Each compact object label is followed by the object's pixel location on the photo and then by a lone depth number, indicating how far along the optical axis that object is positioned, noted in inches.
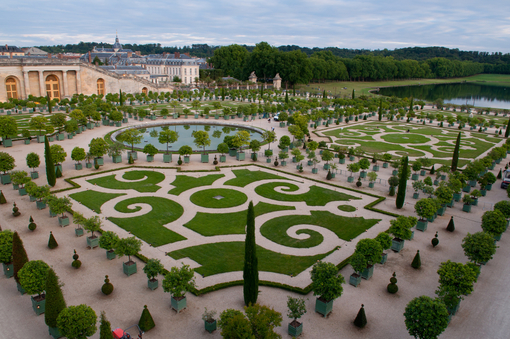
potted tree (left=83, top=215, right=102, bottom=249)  1072.8
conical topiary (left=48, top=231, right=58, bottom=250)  1072.8
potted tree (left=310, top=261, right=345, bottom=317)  810.8
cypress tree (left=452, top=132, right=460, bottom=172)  1848.2
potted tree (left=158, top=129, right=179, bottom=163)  2022.6
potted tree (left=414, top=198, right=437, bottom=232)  1220.5
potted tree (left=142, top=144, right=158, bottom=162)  1898.4
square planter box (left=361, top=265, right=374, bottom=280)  968.9
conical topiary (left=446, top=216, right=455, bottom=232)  1248.8
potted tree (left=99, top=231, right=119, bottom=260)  990.6
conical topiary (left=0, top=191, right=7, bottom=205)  1366.9
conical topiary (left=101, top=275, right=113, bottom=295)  870.4
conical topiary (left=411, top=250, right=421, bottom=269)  1018.8
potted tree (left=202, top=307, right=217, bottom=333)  761.6
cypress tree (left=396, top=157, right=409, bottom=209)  1349.4
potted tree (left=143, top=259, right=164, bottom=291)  876.0
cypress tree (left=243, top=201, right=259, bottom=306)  783.7
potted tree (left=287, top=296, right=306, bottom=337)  756.0
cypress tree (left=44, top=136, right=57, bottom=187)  1497.3
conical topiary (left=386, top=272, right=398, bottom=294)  907.4
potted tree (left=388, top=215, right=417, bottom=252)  1085.1
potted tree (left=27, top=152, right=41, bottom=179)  1628.9
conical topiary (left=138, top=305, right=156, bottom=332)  760.3
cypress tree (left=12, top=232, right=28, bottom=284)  866.1
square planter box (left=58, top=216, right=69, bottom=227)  1210.6
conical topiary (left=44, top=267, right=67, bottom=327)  720.3
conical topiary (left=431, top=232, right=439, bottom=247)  1132.5
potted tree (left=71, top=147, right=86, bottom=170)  1737.2
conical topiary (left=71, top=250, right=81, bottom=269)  978.7
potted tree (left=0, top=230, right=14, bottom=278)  907.4
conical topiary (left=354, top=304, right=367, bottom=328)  785.6
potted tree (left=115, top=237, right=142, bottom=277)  949.2
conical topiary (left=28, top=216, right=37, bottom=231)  1169.4
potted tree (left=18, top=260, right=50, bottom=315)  790.5
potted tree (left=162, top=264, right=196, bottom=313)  808.3
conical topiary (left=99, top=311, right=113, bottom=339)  663.8
